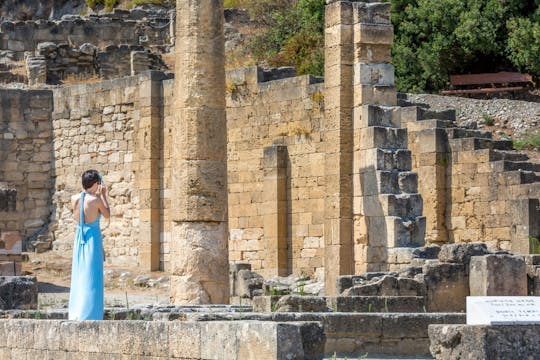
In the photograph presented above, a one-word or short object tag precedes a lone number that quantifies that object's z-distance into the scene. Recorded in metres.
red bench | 36.09
